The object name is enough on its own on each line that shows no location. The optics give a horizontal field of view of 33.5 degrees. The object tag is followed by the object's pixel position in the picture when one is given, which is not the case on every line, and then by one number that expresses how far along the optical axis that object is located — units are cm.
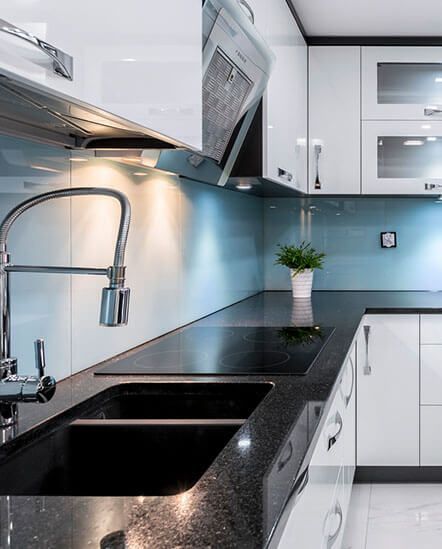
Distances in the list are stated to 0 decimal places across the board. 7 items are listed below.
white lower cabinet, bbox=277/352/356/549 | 123
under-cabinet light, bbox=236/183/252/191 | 291
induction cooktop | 188
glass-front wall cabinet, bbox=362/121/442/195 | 379
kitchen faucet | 122
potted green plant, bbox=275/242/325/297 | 380
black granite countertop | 84
